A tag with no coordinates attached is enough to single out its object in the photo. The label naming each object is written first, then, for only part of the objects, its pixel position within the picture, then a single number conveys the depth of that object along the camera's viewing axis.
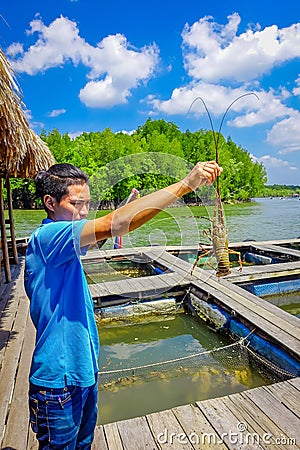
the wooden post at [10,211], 6.89
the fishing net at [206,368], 3.33
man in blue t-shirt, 1.04
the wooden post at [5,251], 5.69
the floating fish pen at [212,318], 3.36
